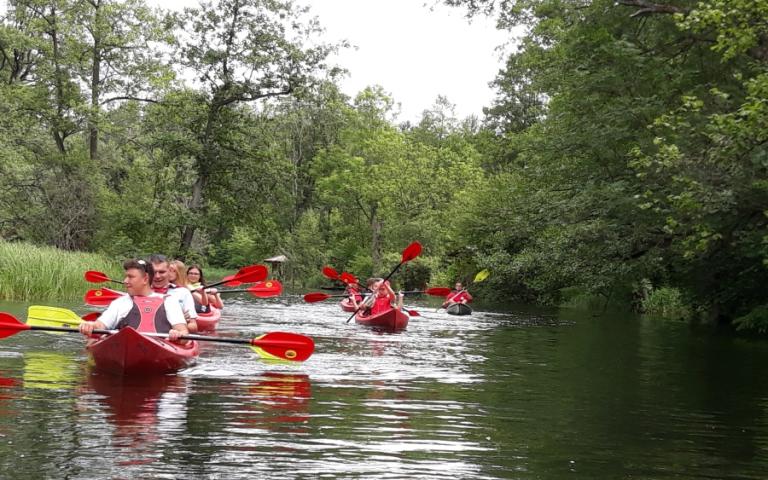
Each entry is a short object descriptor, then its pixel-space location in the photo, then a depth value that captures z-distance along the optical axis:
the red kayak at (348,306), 23.31
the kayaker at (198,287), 14.70
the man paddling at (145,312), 9.01
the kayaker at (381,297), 18.53
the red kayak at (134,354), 8.55
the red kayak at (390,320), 17.44
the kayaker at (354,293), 21.72
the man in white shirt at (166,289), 10.66
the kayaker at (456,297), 25.88
